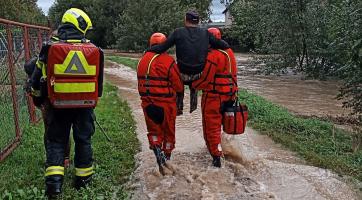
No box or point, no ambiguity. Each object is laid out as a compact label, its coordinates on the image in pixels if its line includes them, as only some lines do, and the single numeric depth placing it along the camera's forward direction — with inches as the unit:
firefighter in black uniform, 189.0
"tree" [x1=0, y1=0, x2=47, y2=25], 965.8
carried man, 233.5
